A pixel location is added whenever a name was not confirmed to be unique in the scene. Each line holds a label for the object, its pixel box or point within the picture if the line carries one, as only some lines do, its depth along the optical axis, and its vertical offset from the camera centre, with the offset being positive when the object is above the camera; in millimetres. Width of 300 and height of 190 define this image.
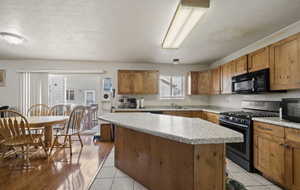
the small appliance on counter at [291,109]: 1808 -193
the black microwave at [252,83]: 2387 +212
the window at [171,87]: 4848 +238
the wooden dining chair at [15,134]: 2428 -694
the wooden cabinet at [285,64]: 1930 +437
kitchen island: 1117 -560
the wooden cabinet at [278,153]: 1687 -773
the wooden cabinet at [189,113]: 4047 -526
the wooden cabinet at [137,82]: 4297 +360
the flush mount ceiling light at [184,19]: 1534 +925
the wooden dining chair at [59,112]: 3689 -493
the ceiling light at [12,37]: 2471 +979
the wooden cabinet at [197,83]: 4426 +344
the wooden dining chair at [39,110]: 3871 -451
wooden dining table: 2681 -527
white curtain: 4242 +145
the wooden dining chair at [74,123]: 3075 -646
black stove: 2307 -545
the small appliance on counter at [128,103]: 4379 -268
